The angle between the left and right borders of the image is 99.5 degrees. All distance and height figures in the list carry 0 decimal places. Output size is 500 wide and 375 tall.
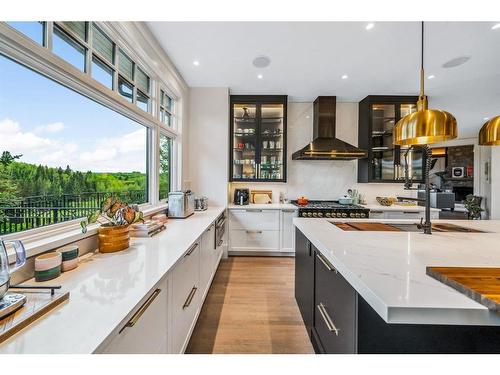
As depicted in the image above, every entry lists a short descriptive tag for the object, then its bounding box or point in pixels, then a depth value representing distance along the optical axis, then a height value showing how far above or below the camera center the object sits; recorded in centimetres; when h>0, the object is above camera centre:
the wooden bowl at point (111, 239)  140 -36
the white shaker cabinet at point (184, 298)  130 -79
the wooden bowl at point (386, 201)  391 -25
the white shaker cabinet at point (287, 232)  360 -77
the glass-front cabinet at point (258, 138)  385 +92
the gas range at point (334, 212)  339 -40
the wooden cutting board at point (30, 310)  64 -43
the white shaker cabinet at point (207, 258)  204 -78
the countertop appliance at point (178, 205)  261 -24
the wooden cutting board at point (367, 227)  171 -33
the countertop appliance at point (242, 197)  387 -19
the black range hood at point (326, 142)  356 +79
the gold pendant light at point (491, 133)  137 +37
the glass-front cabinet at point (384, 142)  377 +84
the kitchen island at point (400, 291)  66 -37
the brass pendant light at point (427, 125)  127 +39
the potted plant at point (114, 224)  140 -27
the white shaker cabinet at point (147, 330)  76 -61
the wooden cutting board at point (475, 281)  67 -34
